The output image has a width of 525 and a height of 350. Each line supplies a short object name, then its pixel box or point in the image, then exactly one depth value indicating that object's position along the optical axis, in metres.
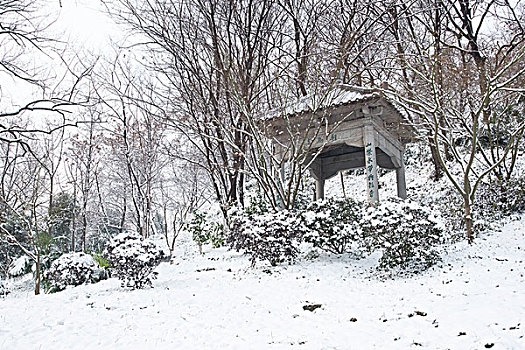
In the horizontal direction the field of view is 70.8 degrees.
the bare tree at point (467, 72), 6.96
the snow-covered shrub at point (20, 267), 12.10
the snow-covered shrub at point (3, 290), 9.27
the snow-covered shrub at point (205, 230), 9.95
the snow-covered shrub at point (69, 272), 7.88
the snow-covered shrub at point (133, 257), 5.98
